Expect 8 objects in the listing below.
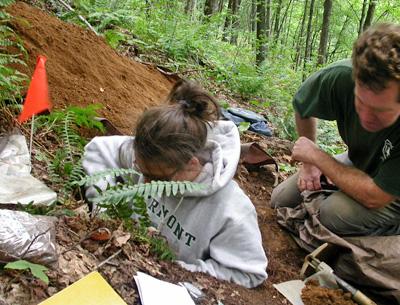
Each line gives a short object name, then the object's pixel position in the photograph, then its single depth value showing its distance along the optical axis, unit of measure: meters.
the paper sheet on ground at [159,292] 1.87
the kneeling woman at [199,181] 2.55
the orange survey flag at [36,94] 2.53
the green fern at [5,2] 2.87
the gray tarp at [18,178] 2.23
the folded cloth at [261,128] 5.75
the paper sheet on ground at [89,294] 1.60
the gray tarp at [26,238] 1.62
